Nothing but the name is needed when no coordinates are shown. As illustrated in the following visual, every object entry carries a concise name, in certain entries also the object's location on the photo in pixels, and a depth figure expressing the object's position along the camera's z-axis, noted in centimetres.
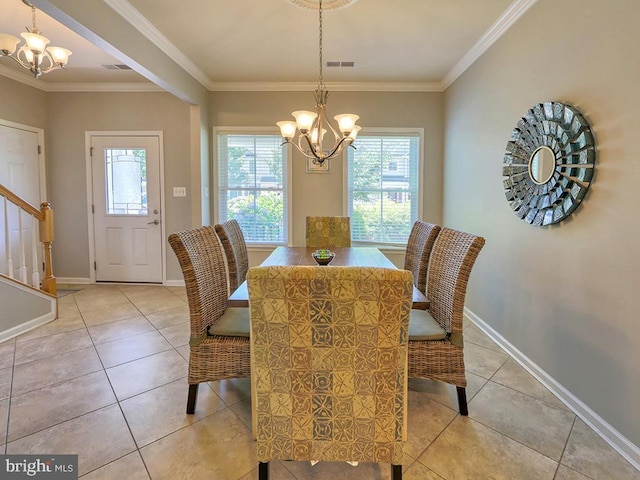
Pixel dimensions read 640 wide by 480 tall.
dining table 164
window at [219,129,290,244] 429
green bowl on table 211
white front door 431
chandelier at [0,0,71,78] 235
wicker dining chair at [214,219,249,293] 241
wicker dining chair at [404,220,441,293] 234
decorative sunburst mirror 183
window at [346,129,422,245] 425
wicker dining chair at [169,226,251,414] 173
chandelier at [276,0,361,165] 219
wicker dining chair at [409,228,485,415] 173
